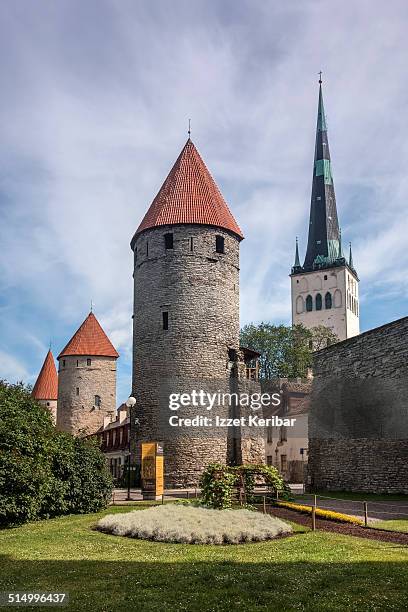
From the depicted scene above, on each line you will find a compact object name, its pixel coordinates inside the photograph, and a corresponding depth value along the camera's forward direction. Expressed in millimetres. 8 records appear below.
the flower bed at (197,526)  12289
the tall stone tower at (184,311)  30828
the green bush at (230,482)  16766
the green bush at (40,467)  15602
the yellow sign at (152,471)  23891
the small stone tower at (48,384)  60562
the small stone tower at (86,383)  51344
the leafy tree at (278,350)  55469
